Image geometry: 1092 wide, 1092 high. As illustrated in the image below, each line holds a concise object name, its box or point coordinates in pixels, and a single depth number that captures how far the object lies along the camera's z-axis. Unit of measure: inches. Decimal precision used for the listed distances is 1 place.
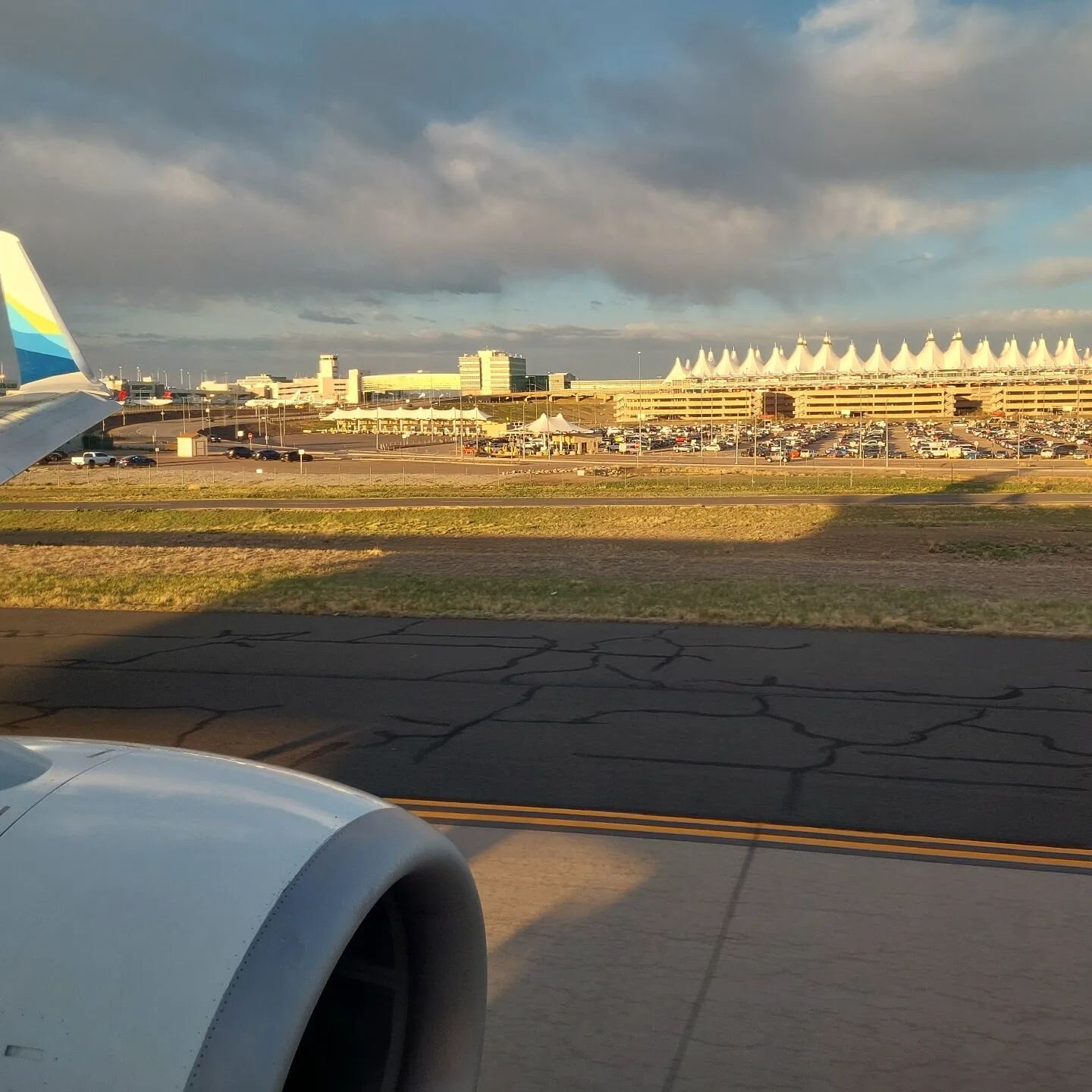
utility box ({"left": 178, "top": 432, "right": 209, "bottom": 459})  3873.0
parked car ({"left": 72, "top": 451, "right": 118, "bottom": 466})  3272.1
